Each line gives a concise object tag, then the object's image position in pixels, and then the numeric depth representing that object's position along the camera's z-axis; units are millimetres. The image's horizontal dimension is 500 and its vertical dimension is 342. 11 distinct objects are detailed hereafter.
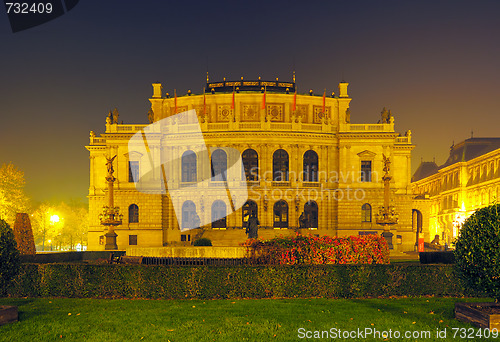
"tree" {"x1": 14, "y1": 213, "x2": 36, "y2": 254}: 27312
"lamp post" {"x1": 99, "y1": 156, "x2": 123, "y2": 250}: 46906
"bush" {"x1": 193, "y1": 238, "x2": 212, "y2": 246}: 37500
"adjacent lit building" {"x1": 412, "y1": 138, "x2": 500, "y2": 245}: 80312
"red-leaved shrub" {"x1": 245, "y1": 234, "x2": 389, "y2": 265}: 18250
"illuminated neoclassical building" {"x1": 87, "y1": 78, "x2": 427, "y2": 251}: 63812
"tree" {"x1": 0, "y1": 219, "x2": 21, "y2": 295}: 12812
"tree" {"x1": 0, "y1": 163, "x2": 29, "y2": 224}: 56250
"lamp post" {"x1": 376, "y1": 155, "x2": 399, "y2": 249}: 47594
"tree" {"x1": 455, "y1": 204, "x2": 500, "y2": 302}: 11797
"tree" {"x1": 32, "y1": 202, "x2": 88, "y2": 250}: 75125
